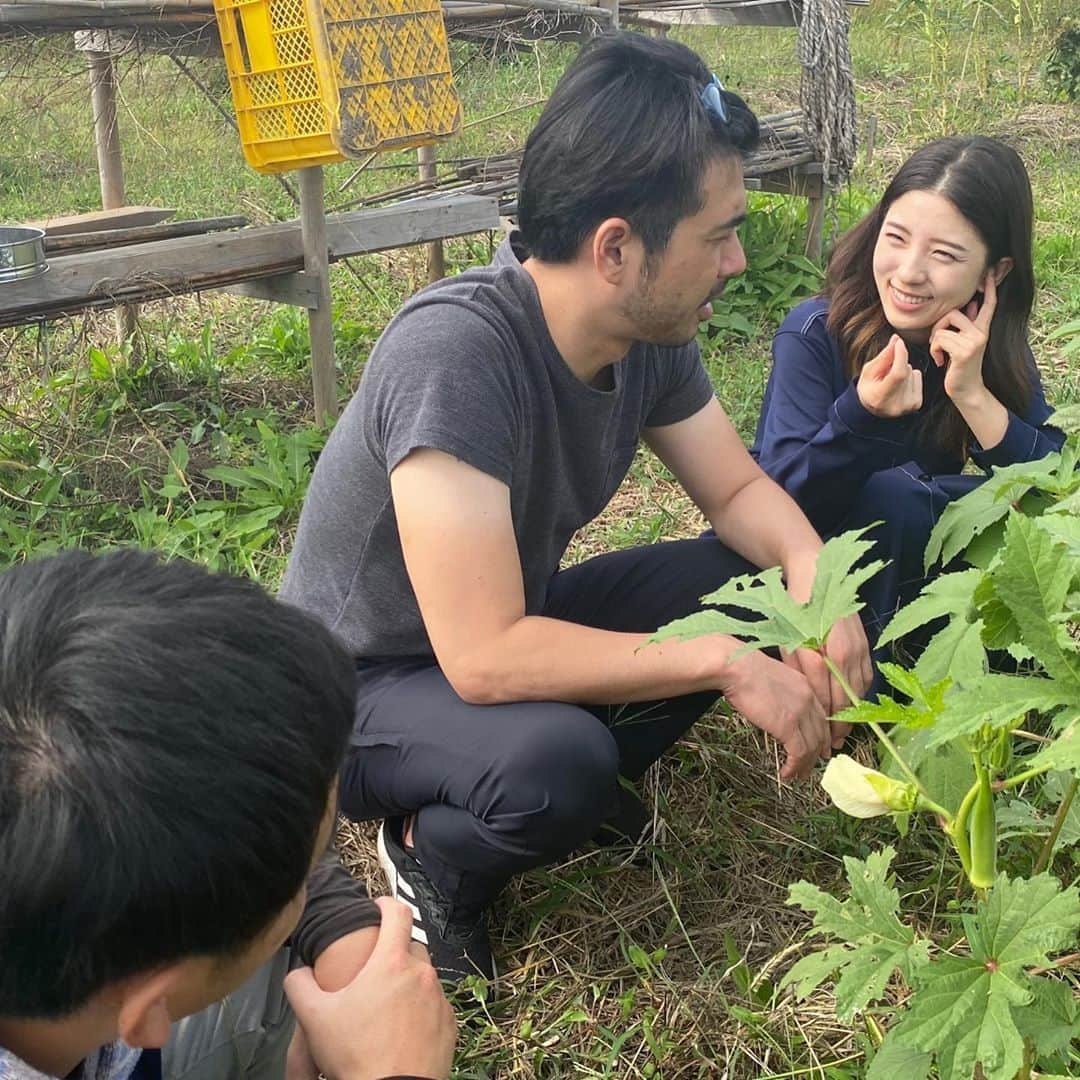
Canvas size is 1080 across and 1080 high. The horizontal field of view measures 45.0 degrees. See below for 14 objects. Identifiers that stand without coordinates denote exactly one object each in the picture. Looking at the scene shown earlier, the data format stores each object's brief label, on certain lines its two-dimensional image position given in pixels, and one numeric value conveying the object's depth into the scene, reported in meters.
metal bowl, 3.27
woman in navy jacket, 2.46
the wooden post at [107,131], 3.97
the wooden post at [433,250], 4.85
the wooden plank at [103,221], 4.08
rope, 5.40
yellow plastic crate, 3.30
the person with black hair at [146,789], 0.91
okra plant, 1.13
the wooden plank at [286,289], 3.92
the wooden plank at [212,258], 3.43
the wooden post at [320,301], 3.86
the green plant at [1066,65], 8.50
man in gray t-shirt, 1.84
